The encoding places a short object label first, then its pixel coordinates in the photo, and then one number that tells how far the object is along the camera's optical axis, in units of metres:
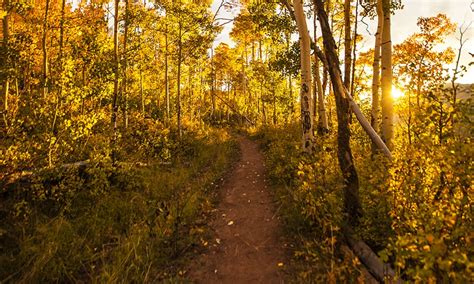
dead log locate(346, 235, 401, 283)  3.84
